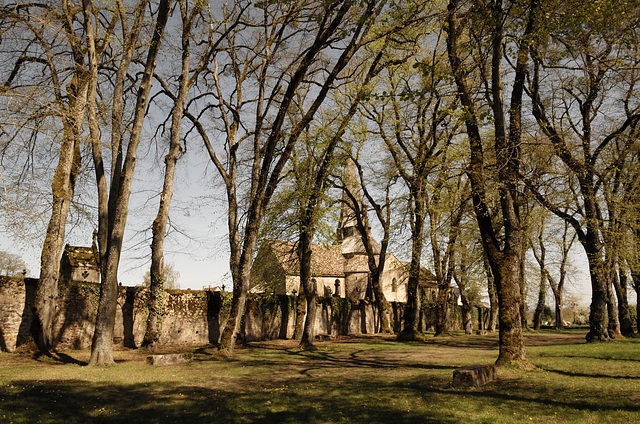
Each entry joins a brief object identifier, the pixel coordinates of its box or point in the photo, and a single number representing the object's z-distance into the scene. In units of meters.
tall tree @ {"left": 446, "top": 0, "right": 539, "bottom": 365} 12.16
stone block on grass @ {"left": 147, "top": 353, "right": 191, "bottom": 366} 14.37
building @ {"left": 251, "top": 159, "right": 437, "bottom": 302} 53.69
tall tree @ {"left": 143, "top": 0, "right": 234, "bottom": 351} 17.73
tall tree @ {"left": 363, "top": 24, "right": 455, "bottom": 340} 22.47
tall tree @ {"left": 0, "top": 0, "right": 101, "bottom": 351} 15.26
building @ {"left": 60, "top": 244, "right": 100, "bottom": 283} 21.95
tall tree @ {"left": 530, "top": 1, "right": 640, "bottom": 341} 17.33
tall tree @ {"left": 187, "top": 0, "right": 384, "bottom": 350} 15.21
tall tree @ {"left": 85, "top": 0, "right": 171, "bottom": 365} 13.66
